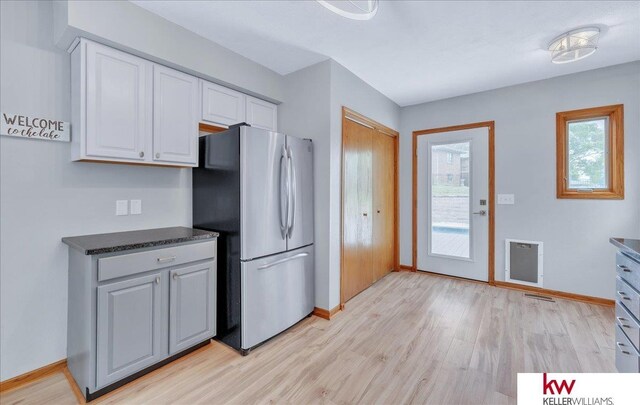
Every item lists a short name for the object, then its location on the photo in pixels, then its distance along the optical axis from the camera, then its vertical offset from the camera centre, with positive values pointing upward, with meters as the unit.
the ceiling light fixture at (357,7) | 1.70 +1.30
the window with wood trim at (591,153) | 2.99 +0.59
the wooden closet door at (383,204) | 3.81 -0.01
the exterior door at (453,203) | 3.78 +0.01
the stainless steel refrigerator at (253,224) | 2.18 -0.18
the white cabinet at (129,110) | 1.84 +0.69
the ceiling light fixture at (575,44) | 2.34 +1.42
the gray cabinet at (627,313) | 1.52 -0.64
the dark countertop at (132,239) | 1.67 -0.25
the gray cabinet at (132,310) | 1.65 -0.71
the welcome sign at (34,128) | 1.75 +0.50
